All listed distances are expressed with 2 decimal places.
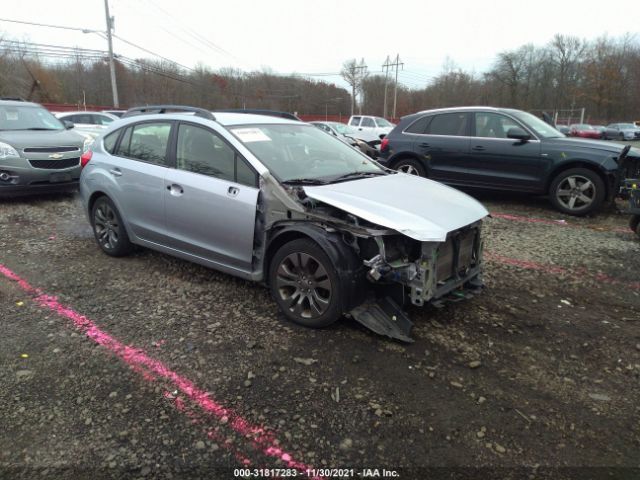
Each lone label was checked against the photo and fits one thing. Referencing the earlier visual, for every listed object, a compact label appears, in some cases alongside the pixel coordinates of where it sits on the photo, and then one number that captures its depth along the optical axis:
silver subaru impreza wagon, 3.39
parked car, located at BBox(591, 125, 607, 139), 44.36
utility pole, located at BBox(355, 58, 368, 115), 70.72
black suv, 7.42
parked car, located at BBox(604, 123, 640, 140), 43.09
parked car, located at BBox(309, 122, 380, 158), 12.53
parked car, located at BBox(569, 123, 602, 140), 43.69
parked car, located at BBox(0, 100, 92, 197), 7.87
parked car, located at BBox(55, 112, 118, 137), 15.24
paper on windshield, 4.12
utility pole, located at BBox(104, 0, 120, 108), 31.46
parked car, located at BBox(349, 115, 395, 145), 23.64
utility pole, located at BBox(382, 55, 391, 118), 62.79
